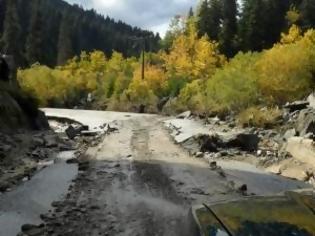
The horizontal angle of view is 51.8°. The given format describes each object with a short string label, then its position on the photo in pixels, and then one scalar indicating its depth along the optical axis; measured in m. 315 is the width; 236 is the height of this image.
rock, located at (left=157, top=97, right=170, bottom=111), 31.28
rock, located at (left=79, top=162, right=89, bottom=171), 8.55
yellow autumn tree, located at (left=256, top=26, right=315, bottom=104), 17.62
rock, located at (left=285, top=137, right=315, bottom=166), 9.06
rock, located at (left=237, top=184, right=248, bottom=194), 6.68
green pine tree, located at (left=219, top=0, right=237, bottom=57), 39.82
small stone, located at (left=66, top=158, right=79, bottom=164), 9.49
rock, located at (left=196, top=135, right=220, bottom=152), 11.05
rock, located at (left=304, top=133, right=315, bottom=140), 10.14
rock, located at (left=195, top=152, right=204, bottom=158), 10.28
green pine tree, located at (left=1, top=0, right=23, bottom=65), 45.32
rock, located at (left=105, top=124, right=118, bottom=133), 15.57
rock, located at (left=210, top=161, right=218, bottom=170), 8.66
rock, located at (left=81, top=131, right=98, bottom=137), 14.88
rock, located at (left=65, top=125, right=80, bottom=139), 14.57
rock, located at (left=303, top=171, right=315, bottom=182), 8.00
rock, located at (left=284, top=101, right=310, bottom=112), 14.90
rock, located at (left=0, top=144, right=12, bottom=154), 10.36
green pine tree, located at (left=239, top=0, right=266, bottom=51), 38.53
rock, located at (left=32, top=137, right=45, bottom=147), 12.12
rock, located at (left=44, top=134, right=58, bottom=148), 12.16
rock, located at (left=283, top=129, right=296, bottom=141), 11.32
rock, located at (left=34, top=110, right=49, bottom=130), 16.37
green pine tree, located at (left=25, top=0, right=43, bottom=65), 50.85
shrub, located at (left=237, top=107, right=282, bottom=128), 14.63
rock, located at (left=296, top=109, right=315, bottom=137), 11.04
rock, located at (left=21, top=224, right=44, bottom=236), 4.77
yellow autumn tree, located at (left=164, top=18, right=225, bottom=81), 33.95
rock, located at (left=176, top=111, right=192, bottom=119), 22.09
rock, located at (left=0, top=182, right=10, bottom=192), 7.04
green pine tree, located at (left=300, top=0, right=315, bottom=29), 36.73
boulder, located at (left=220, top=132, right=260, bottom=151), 11.21
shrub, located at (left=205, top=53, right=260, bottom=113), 18.94
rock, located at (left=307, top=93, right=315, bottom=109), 14.76
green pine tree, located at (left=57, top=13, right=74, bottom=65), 61.41
